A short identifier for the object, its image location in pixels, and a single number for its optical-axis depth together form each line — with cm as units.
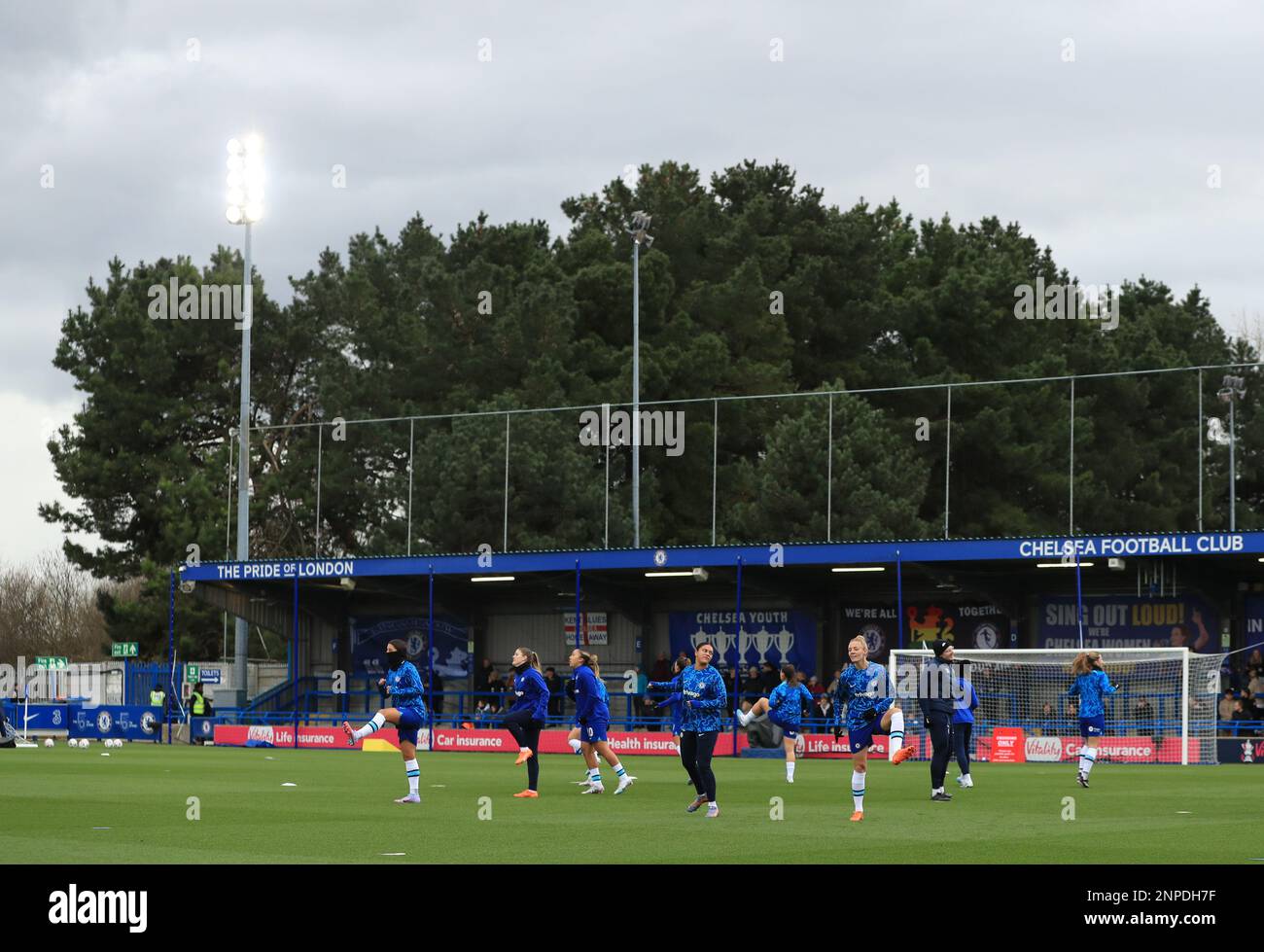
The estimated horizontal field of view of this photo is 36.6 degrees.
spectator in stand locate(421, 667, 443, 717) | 5453
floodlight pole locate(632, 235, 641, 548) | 5516
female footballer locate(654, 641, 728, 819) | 2070
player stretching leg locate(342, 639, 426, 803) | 2156
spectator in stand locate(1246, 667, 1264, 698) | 4119
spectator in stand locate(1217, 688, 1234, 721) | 4116
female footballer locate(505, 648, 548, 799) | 2408
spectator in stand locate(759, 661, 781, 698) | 4606
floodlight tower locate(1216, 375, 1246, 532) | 5541
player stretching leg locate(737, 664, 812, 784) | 2862
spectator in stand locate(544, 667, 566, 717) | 4856
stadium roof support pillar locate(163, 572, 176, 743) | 4858
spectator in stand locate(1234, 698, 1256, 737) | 4044
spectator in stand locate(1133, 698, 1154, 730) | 4138
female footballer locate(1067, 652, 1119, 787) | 2733
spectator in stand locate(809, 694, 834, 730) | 4329
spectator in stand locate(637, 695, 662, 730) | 4603
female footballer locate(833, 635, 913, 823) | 1952
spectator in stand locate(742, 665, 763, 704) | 4600
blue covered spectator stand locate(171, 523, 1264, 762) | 4356
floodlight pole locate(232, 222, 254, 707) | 5588
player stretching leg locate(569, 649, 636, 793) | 2434
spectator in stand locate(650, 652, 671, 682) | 4706
